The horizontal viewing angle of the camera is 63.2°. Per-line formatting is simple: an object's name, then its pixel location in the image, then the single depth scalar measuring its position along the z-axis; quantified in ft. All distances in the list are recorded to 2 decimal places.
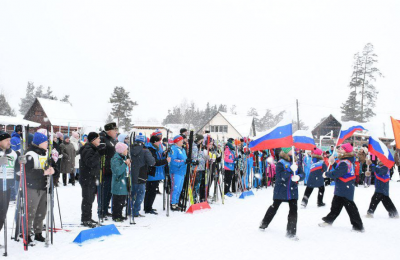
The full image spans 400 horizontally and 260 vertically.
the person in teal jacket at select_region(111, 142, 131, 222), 22.03
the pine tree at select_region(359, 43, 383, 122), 153.58
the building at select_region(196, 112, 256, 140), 177.06
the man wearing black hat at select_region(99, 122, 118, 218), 23.36
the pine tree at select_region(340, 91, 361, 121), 155.74
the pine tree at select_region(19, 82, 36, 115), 247.87
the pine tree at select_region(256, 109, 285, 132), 331.77
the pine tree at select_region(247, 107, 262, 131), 312.13
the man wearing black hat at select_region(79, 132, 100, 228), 20.24
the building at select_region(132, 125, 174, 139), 174.40
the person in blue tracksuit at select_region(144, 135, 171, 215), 25.90
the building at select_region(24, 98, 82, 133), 129.80
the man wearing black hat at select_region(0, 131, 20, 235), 15.30
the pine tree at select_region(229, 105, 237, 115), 344.32
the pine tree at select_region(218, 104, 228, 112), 324.19
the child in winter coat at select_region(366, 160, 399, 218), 26.18
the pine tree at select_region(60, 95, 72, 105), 233.33
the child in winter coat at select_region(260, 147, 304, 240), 19.61
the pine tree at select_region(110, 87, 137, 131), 179.22
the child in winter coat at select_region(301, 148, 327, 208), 31.65
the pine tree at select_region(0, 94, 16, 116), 177.24
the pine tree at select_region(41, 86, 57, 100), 224.39
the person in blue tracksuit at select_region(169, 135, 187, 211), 27.07
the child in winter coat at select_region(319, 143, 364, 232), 21.81
